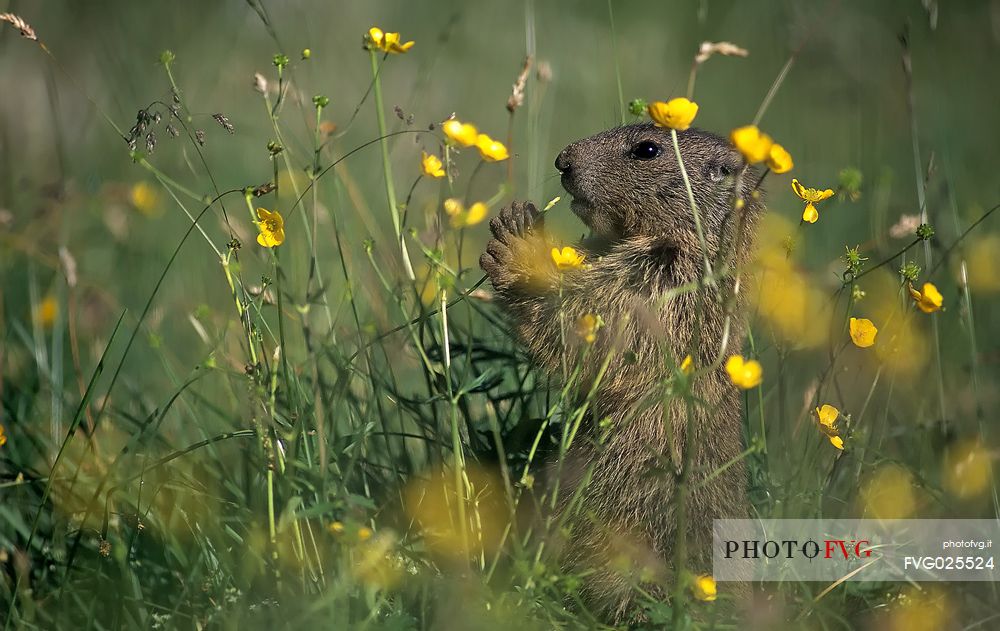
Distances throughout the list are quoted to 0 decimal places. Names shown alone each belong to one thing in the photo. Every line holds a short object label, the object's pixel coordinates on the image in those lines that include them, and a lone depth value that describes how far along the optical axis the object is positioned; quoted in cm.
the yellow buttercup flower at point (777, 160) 488
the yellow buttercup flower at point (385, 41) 570
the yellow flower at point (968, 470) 692
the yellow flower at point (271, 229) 545
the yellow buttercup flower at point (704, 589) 531
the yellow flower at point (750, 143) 466
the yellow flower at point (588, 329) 538
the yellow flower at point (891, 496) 695
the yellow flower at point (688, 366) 522
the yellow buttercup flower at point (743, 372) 476
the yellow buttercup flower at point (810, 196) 604
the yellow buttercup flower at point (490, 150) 556
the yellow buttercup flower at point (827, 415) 600
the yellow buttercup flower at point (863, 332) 601
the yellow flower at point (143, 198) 947
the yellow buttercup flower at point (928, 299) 568
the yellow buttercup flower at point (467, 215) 518
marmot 648
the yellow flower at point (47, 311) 847
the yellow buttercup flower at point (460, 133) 539
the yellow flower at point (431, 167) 575
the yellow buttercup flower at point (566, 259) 585
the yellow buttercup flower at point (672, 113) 528
